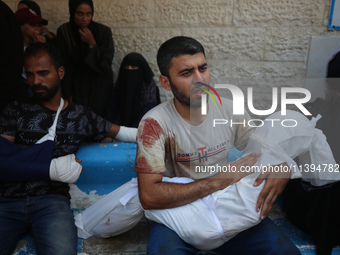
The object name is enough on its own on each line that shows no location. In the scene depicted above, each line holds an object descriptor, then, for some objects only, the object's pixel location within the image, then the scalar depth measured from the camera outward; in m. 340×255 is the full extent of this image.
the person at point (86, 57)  3.19
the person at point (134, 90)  3.25
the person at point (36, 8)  3.30
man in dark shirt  1.85
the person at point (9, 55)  2.27
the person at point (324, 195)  1.78
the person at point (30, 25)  3.06
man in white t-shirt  1.58
